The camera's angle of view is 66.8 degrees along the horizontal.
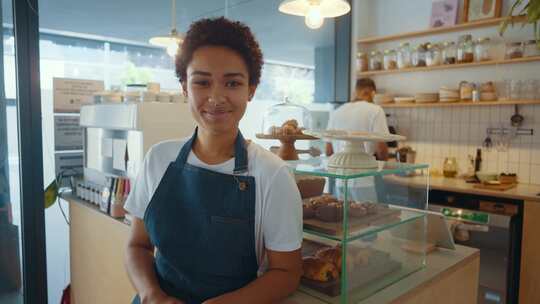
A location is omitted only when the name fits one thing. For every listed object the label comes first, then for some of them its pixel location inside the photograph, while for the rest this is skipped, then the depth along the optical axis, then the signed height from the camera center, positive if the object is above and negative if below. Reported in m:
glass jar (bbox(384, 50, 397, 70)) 3.83 +0.61
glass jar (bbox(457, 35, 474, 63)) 3.36 +0.63
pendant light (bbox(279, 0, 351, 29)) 2.01 +0.58
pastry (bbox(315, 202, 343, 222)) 1.13 -0.25
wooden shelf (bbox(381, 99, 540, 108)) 3.07 +0.18
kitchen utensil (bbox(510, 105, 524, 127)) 3.21 +0.06
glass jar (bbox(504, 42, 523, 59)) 3.11 +0.58
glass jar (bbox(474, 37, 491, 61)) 3.30 +0.62
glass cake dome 2.46 +0.06
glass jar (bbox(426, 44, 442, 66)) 3.55 +0.61
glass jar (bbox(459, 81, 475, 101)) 3.35 +0.29
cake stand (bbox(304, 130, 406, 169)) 1.24 -0.08
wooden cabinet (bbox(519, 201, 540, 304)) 2.66 -0.86
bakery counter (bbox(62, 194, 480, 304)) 1.21 -0.58
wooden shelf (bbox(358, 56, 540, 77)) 3.08 +0.50
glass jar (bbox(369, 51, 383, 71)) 3.96 +0.61
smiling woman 1.00 -0.20
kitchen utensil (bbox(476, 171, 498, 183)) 3.14 -0.39
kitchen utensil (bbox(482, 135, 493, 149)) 3.38 -0.14
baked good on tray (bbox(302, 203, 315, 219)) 1.20 -0.26
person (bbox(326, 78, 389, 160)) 2.98 +0.05
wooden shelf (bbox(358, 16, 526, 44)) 3.27 +0.83
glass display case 1.11 -0.30
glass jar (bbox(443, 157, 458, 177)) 3.49 -0.36
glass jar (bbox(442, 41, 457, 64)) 3.47 +0.62
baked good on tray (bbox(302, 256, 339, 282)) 1.12 -0.41
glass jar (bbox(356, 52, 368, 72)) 4.03 +0.61
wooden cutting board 2.91 -0.44
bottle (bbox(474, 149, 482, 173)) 3.44 -0.30
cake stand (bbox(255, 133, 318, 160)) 1.47 -0.08
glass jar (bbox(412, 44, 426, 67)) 3.63 +0.62
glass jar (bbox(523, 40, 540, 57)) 3.02 +0.58
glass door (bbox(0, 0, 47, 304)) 2.19 -0.23
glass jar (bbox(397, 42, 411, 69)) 3.74 +0.63
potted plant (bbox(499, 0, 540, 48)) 1.81 +0.51
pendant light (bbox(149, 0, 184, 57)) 2.49 +0.49
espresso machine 2.13 -0.09
